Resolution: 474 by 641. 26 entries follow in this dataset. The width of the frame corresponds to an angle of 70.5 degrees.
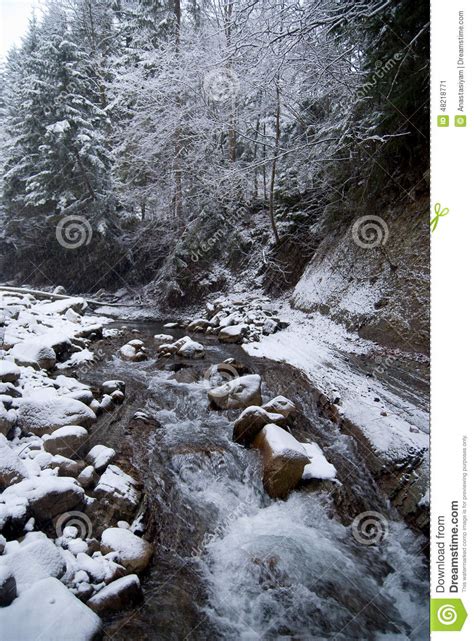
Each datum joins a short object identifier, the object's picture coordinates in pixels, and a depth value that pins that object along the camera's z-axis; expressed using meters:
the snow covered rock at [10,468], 2.69
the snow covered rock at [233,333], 7.99
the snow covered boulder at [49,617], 1.75
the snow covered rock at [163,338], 8.20
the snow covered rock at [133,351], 6.72
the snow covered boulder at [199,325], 9.48
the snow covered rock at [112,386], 4.92
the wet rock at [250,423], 3.86
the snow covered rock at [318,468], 3.34
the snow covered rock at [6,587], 1.83
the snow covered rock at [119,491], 2.88
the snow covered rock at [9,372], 4.24
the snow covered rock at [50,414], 3.56
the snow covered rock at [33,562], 1.99
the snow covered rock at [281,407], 4.25
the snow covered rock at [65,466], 3.06
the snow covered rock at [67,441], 3.29
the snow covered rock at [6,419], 3.41
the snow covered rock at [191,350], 6.97
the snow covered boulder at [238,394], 4.64
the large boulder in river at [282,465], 3.24
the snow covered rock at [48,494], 2.55
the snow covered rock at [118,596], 2.10
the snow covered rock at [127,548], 2.41
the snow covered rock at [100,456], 3.22
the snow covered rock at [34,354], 5.25
